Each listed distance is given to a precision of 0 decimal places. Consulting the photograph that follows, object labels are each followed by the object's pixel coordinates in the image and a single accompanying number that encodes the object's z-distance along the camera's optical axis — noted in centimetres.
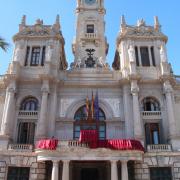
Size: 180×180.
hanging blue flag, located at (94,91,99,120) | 3087
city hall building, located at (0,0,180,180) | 2652
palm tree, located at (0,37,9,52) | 1875
